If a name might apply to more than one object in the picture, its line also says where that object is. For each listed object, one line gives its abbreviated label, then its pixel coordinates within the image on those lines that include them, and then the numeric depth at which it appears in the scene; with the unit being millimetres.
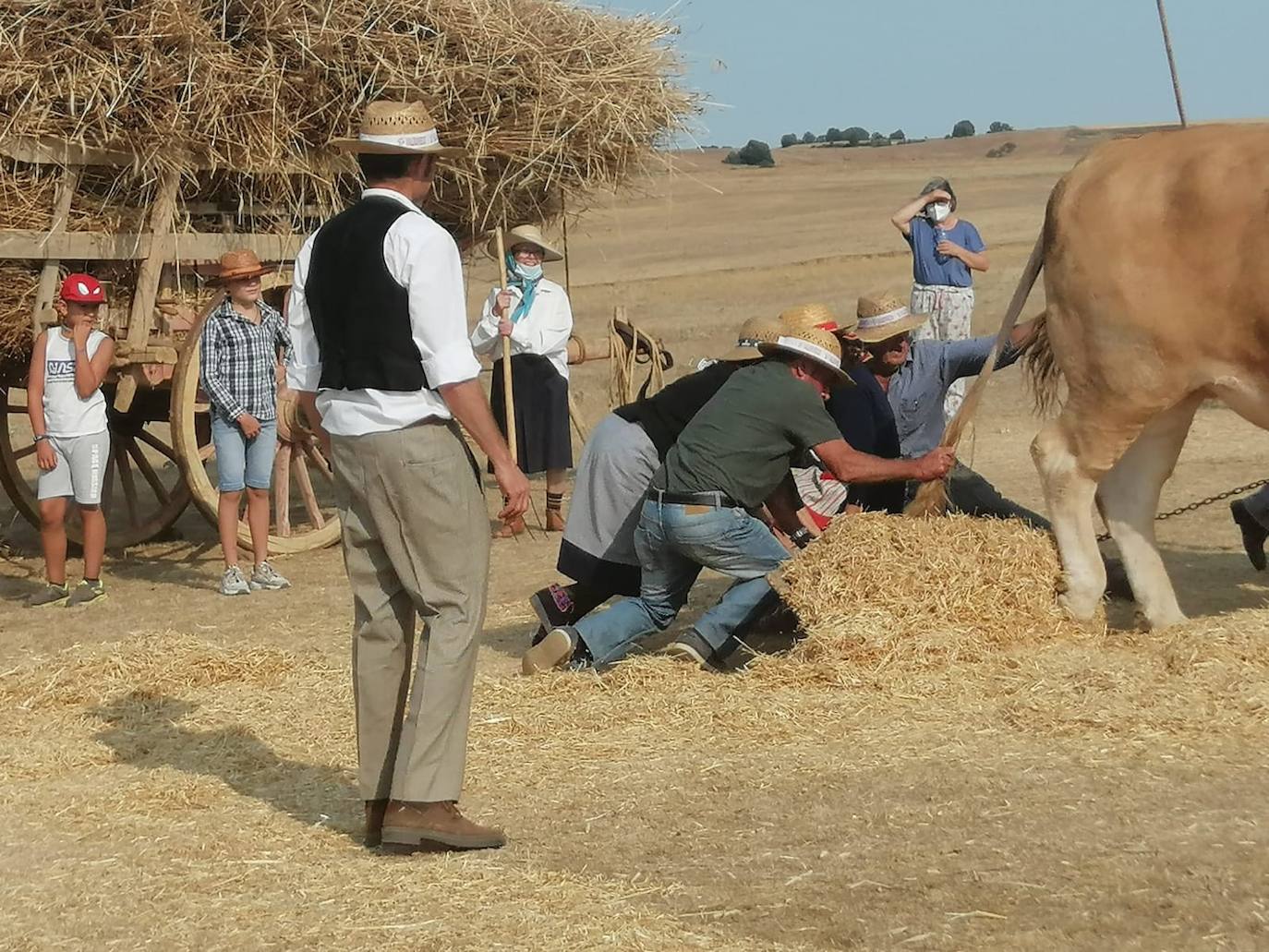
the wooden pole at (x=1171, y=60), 15720
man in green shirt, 11592
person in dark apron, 19014
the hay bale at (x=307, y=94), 15245
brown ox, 11657
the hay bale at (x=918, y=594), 11441
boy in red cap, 15720
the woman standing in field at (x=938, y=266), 19833
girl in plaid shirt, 16152
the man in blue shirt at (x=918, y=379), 13311
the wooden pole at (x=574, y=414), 20223
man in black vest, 8327
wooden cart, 16008
